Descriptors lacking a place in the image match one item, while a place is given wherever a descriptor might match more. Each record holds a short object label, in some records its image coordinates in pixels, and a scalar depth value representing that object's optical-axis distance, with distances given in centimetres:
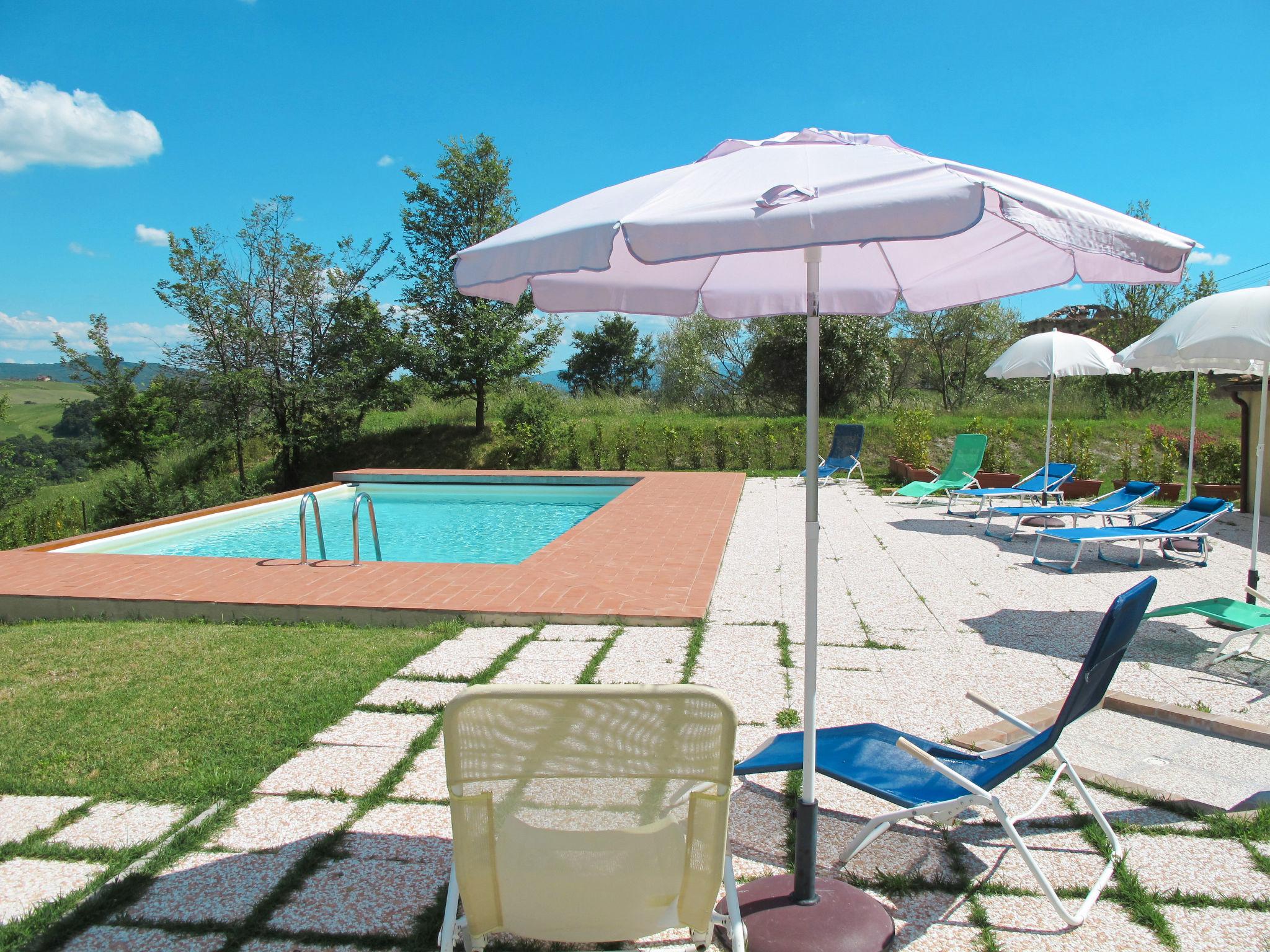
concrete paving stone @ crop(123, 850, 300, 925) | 212
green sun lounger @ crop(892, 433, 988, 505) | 1020
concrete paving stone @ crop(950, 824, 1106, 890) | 228
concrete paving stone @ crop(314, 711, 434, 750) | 329
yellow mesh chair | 154
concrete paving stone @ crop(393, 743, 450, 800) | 284
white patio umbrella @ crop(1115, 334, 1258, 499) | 580
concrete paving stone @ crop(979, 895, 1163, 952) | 198
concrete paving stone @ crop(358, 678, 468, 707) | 373
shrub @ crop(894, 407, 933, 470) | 1341
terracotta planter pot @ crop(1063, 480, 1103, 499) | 1080
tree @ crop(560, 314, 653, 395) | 3516
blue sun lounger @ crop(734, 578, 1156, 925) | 210
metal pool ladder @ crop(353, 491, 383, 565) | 644
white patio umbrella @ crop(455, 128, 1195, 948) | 155
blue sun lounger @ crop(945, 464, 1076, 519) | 946
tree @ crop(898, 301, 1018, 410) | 2305
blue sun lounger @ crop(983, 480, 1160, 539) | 754
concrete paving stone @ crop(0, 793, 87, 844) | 255
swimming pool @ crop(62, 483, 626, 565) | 955
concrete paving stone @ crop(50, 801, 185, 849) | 250
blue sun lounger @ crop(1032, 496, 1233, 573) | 630
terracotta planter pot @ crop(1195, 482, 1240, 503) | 990
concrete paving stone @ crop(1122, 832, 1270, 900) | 220
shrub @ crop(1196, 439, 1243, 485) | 1155
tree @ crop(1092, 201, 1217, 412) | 1842
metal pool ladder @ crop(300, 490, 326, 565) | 645
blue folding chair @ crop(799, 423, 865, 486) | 1298
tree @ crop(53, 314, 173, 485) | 1277
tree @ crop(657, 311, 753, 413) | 2548
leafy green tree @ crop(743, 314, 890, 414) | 2044
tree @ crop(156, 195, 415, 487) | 1495
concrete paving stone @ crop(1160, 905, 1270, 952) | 195
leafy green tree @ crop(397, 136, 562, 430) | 1616
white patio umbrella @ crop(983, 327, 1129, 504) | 876
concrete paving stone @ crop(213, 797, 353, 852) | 250
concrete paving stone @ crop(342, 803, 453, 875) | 242
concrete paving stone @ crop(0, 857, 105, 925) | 215
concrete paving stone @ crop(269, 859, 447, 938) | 206
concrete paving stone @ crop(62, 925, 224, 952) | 197
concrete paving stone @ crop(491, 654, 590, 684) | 401
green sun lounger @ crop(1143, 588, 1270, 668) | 418
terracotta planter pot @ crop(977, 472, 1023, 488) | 1160
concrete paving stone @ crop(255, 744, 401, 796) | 289
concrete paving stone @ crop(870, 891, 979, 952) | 200
